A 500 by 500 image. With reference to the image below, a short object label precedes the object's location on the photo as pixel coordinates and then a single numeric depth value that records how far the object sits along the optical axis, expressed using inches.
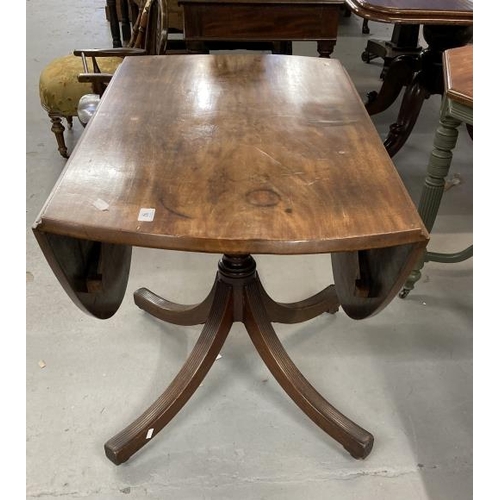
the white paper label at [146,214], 30.3
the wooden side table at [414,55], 66.3
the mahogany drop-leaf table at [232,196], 30.2
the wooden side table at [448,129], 47.2
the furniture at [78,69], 75.8
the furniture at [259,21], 71.8
